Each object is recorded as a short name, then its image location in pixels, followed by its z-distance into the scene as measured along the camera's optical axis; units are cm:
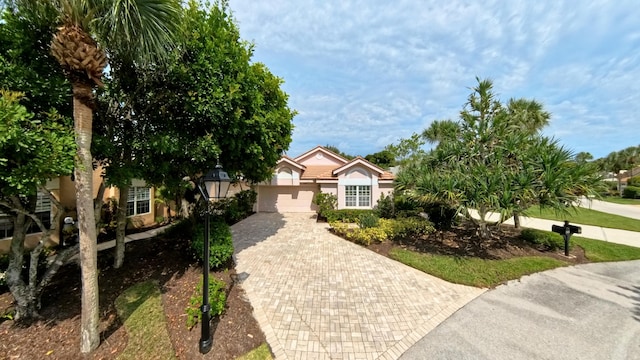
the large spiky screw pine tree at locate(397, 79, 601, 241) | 864
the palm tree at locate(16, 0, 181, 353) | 407
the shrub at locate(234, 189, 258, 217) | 1919
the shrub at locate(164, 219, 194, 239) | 1138
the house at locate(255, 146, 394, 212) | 1839
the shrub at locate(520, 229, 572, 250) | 1034
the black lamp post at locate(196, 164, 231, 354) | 450
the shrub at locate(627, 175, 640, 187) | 4090
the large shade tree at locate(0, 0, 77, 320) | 378
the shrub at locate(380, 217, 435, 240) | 1148
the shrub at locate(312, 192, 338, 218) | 1706
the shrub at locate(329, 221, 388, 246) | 1099
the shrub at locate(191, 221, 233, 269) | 755
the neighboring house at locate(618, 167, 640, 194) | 4484
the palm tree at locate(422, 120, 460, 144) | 2072
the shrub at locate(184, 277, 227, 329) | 516
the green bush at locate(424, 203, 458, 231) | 1367
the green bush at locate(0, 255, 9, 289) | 730
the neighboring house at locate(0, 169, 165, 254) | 925
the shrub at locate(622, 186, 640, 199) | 3667
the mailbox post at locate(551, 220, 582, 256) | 952
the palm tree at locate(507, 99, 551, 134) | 1561
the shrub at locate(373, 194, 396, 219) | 1595
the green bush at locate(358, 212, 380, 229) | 1217
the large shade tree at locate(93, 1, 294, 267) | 620
